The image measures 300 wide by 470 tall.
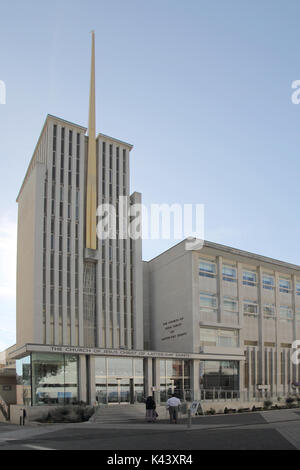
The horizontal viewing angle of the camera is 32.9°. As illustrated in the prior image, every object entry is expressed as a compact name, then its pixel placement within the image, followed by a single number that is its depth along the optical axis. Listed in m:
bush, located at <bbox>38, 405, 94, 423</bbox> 33.31
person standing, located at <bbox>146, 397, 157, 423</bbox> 30.84
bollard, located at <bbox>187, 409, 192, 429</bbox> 24.06
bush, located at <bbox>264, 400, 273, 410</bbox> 43.87
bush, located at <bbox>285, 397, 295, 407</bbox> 46.86
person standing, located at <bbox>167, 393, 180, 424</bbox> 29.21
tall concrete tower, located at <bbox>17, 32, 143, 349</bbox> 47.47
